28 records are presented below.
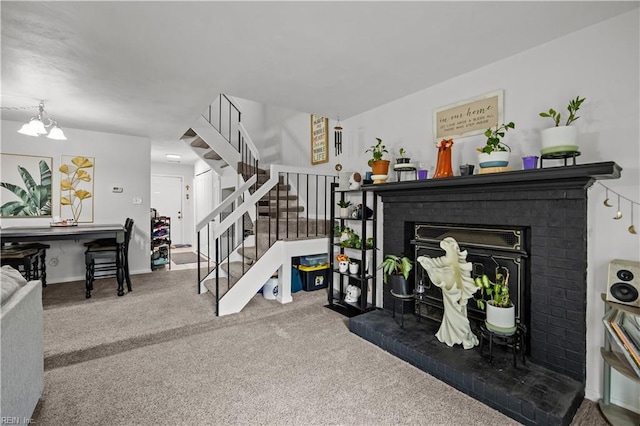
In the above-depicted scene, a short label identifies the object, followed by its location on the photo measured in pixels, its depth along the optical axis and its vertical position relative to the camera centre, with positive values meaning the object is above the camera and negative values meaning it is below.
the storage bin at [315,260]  3.84 -0.63
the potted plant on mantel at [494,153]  1.97 +0.39
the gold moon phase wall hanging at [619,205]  1.60 +0.04
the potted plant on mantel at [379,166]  2.85 +0.44
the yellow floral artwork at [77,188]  4.20 +0.33
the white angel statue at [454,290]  2.09 -0.56
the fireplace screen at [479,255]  2.07 -0.34
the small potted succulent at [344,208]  3.33 +0.04
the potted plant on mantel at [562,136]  1.67 +0.44
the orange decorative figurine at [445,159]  2.33 +0.42
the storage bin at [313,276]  3.76 -0.83
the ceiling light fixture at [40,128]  2.96 +0.86
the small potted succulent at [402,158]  2.66 +0.49
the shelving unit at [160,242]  5.11 -0.54
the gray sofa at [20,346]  1.23 -0.64
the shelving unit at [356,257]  3.02 -0.51
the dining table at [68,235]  3.05 -0.25
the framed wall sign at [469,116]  2.23 +0.77
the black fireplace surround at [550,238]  1.72 -0.16
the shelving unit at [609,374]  1.50 -0.82
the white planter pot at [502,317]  1.88 -0.67
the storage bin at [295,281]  3.76 -0.89
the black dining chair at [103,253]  3.44 -0.50
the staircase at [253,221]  3.14 -0.17
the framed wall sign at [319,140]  4.09 +1.03
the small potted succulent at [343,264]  3.24 -0.57
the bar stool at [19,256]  3.11 -0.48
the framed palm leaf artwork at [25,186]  3.87 +0.34
